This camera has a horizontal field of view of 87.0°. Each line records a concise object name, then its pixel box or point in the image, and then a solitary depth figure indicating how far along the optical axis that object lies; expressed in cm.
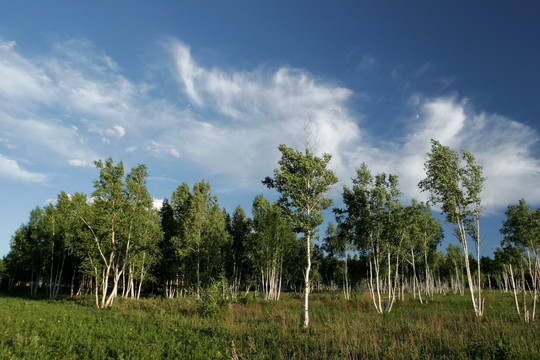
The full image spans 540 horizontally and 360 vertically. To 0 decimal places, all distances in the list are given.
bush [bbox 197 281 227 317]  2159
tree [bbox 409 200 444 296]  3816
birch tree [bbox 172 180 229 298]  4116
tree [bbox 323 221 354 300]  4966
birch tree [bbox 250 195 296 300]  4584
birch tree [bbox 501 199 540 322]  2403
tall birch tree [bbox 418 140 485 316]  2456
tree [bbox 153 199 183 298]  5016
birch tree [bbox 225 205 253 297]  5527
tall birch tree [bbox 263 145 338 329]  1995
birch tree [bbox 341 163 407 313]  2867
